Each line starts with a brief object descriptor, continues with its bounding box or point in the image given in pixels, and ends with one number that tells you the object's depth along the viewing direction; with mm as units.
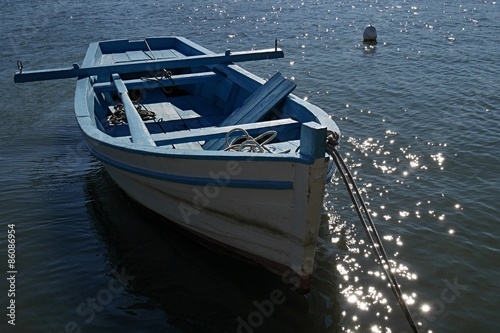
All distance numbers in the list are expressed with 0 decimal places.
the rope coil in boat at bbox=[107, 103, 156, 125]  9474
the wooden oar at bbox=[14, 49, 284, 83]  9344
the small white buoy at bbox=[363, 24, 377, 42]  19719
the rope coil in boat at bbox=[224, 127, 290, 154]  6082
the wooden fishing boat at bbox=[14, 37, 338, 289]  5453
